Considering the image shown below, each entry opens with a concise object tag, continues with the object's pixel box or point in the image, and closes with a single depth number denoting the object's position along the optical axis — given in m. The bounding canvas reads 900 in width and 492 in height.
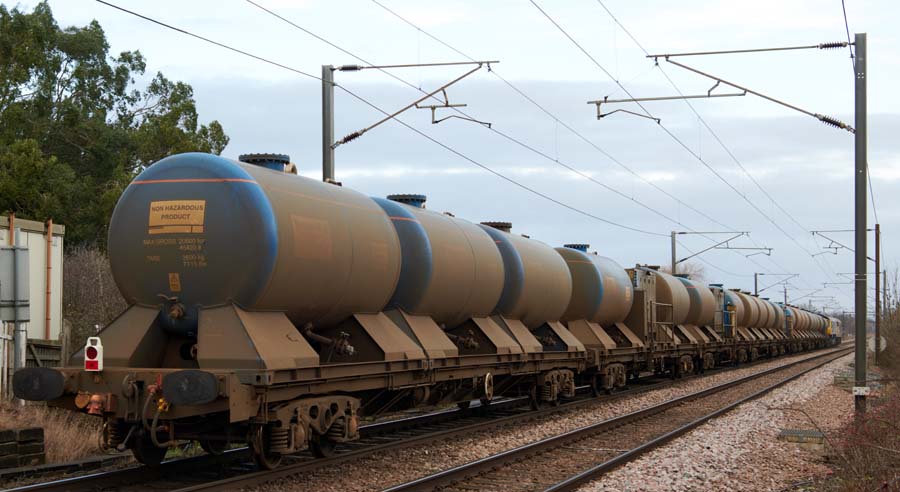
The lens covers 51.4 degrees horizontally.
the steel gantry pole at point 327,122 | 17.86
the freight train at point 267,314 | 9.91
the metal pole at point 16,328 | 11.62
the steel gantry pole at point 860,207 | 15.42
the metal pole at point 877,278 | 28.07
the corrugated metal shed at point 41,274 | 15.89
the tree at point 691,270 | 119.46
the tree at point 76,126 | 31.98
